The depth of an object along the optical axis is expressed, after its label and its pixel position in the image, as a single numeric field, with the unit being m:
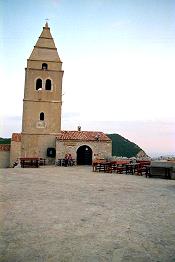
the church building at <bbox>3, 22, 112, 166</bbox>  29.02
